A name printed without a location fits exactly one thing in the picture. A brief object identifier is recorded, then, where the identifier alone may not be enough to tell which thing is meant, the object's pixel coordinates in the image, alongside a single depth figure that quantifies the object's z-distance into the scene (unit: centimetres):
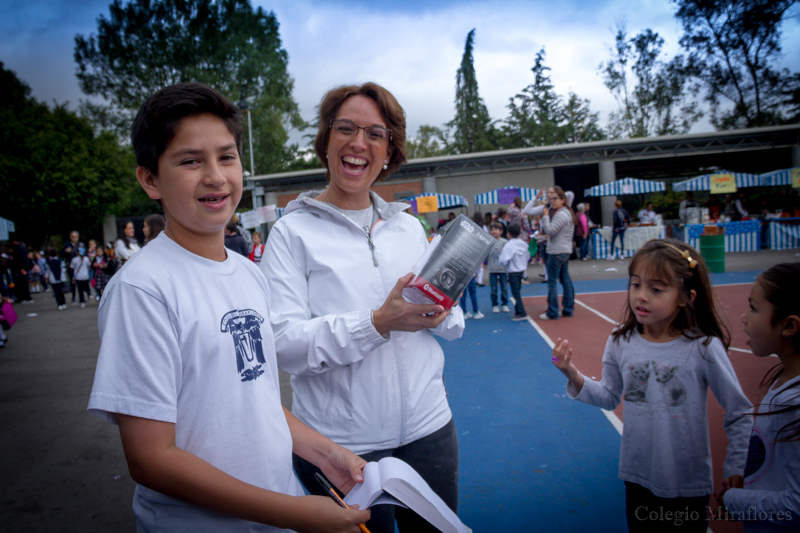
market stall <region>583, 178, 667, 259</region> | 1550
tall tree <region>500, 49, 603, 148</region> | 4191
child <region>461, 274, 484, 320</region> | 848
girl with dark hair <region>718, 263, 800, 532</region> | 157
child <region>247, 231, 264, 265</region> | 1342
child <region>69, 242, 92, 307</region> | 1332
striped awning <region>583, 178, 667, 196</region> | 1834
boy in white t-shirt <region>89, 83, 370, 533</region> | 100
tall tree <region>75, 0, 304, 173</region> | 3209
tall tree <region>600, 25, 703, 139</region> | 3716
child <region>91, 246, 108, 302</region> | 1405
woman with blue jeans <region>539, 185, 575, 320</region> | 784
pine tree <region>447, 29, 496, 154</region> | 4431
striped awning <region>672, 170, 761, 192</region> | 1744
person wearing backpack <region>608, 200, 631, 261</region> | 1596
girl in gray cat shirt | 209
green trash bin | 1155
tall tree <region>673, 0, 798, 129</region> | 3125
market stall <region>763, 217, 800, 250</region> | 1524
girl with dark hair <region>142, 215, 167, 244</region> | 647
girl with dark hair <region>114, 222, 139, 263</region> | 916
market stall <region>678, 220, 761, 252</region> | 1540
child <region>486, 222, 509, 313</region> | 874
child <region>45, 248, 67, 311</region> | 1297
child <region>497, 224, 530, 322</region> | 826
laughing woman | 154
